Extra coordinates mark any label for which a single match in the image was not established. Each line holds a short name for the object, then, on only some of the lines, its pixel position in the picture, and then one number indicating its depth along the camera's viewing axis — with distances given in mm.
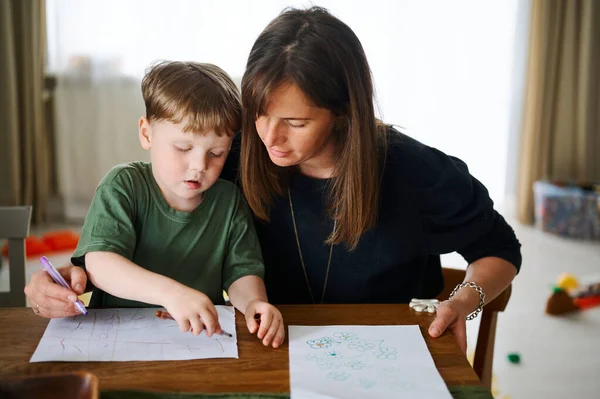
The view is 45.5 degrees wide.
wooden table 952
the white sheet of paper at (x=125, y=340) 1018
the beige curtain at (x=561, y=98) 3945
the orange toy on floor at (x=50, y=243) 3391
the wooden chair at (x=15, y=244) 1457
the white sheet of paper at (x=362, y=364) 944
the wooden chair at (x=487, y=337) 1387
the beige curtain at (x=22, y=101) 3623
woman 1180
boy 1132
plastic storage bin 3854
